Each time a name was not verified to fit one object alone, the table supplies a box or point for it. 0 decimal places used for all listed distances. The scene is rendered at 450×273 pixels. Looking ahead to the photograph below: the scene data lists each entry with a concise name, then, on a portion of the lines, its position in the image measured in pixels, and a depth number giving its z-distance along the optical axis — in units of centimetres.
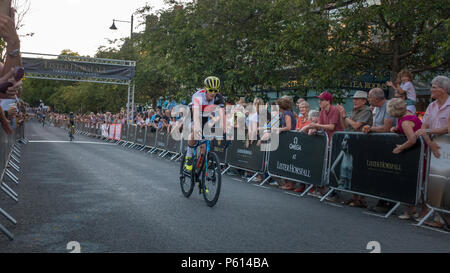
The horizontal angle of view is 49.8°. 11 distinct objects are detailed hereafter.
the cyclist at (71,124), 3068
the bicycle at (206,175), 764
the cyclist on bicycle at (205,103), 777
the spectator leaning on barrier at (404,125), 755
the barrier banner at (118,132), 3024
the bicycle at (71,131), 3061
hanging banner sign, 3538
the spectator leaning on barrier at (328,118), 984
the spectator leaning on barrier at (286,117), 1109
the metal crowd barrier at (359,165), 711
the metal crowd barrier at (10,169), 578
